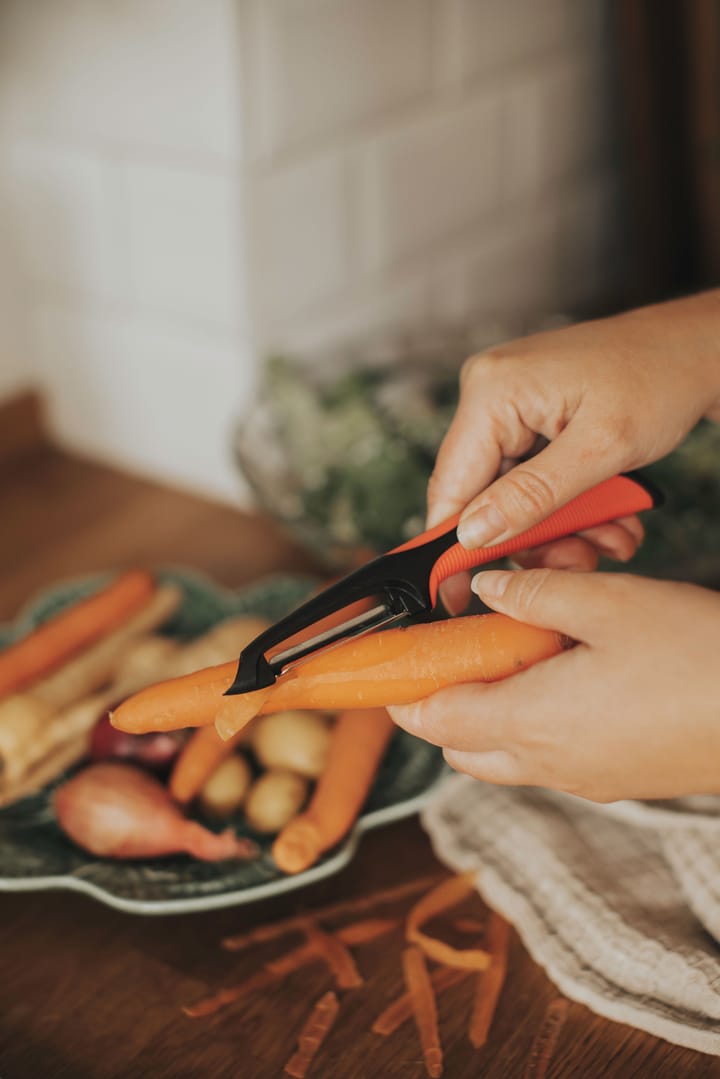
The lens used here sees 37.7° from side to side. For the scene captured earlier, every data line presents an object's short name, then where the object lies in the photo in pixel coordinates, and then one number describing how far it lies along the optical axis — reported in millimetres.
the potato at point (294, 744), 786
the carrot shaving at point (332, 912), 689
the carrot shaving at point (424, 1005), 613
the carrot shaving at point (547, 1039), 606
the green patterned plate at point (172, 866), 676
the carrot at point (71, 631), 837
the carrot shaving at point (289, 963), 649
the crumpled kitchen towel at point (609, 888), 629
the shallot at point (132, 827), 705
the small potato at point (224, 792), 766
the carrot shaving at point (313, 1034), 610
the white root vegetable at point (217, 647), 848
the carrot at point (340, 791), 695
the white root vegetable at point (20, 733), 762
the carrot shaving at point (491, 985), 630
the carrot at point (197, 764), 747
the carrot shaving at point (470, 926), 697
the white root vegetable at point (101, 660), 849
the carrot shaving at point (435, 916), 673
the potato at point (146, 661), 872
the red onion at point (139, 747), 775
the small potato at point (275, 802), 745
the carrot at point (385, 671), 606
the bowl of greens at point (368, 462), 981
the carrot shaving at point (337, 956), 662
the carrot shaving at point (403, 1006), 633
